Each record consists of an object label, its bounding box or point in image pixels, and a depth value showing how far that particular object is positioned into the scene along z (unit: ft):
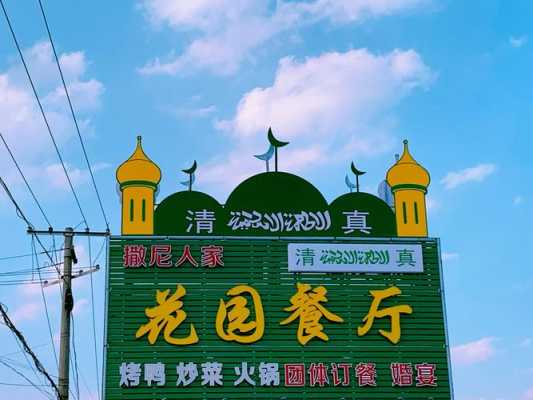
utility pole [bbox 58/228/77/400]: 53.21
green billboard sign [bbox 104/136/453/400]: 59.16
